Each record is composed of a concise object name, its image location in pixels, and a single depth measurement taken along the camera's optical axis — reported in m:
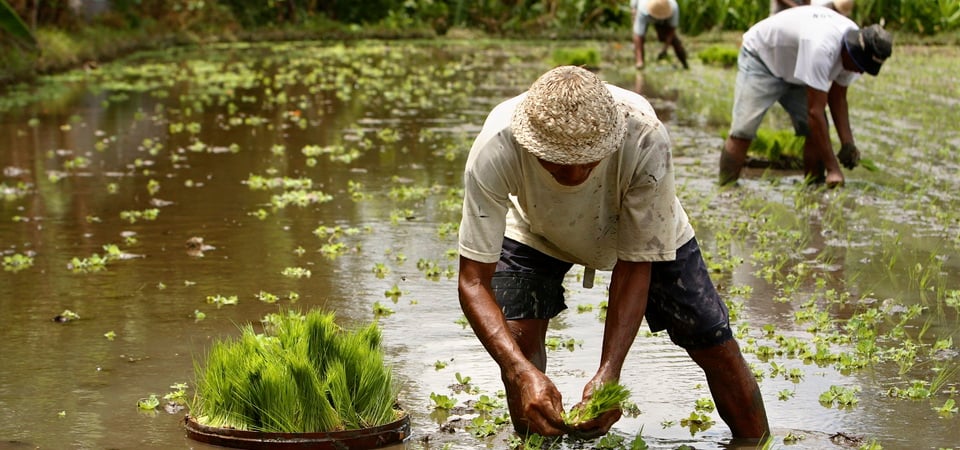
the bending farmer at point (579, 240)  3.92
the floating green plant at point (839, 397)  5.24
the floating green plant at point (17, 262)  7.70
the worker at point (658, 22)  20.53
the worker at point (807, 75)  8.92
